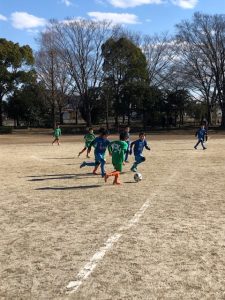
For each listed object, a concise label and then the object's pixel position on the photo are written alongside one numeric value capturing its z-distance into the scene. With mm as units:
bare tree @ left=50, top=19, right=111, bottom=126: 40652
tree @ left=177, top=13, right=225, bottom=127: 38964
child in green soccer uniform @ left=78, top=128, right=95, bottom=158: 15655
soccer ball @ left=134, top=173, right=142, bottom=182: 9420
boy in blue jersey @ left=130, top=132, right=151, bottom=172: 10312
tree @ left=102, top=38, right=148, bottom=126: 40415
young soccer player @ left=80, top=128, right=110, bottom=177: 10026
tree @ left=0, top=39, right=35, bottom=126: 43529
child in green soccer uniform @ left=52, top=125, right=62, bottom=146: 22965
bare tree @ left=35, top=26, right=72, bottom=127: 40961
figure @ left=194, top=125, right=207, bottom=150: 18940
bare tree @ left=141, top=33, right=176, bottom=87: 44290
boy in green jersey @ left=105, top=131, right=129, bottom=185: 9153
